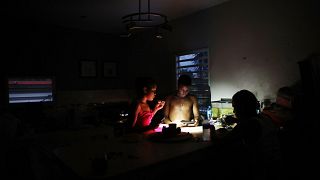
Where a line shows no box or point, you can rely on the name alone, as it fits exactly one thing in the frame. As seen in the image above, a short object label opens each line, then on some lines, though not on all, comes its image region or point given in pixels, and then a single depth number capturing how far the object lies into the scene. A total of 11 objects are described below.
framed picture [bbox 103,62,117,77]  6.03
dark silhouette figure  1.85
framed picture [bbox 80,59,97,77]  5.67
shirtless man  3.74
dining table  1.47
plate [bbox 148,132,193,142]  2.19
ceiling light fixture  4.84
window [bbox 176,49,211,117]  4.36
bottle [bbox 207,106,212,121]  3.81
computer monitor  4.61
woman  2.95
